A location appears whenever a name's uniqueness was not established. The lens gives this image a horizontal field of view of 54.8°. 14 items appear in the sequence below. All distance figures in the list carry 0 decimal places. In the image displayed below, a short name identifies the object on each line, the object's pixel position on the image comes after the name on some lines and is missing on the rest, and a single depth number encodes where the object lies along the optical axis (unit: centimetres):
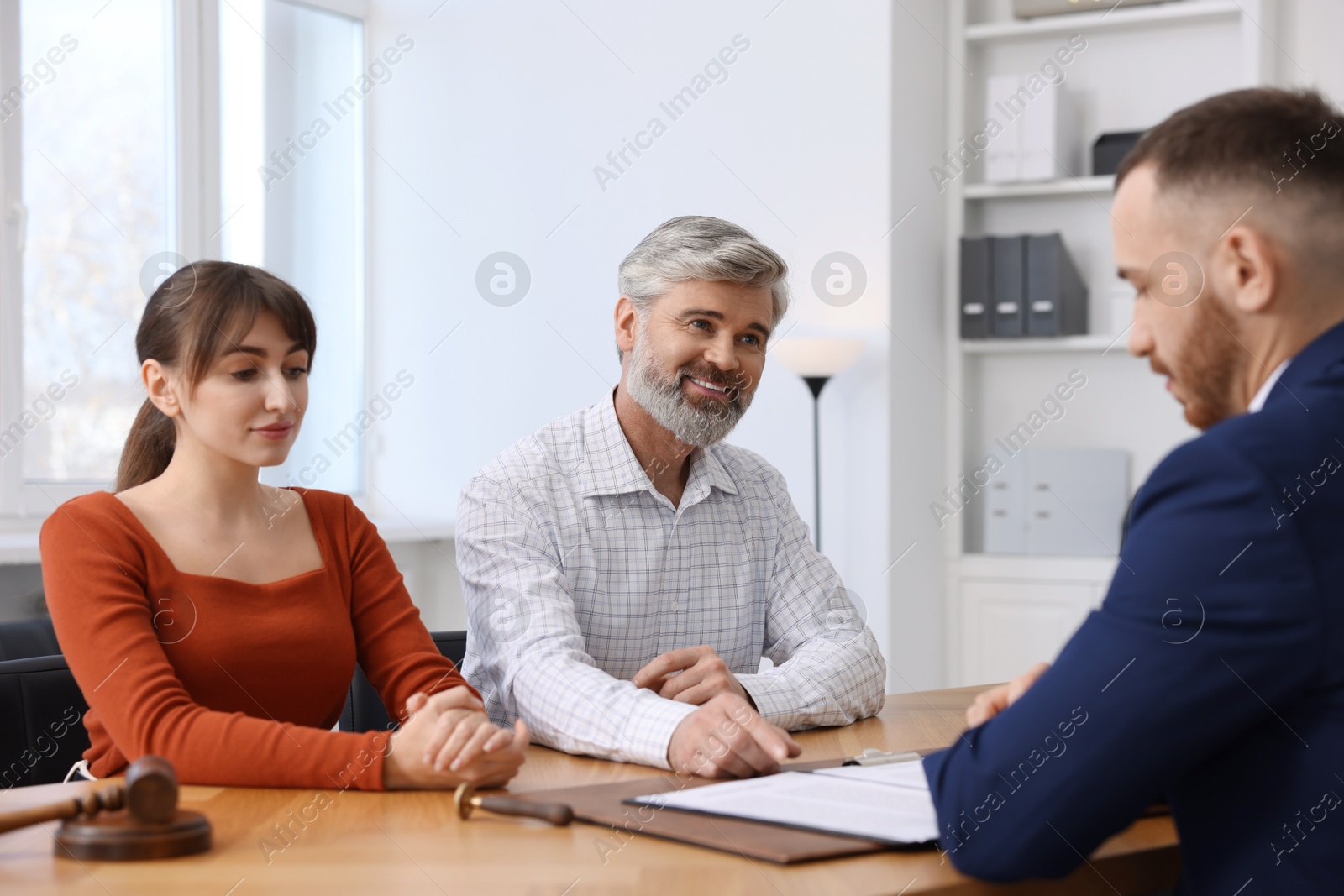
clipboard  108
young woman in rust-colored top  138
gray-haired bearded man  179
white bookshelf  393
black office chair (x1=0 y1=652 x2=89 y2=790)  166
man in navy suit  92
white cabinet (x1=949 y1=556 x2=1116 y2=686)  389
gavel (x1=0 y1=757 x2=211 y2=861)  108
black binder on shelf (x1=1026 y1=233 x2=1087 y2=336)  386
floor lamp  370
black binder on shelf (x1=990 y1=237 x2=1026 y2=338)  391
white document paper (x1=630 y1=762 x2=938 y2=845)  115
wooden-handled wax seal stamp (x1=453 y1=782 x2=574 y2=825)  120
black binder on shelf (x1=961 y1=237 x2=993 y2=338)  395
